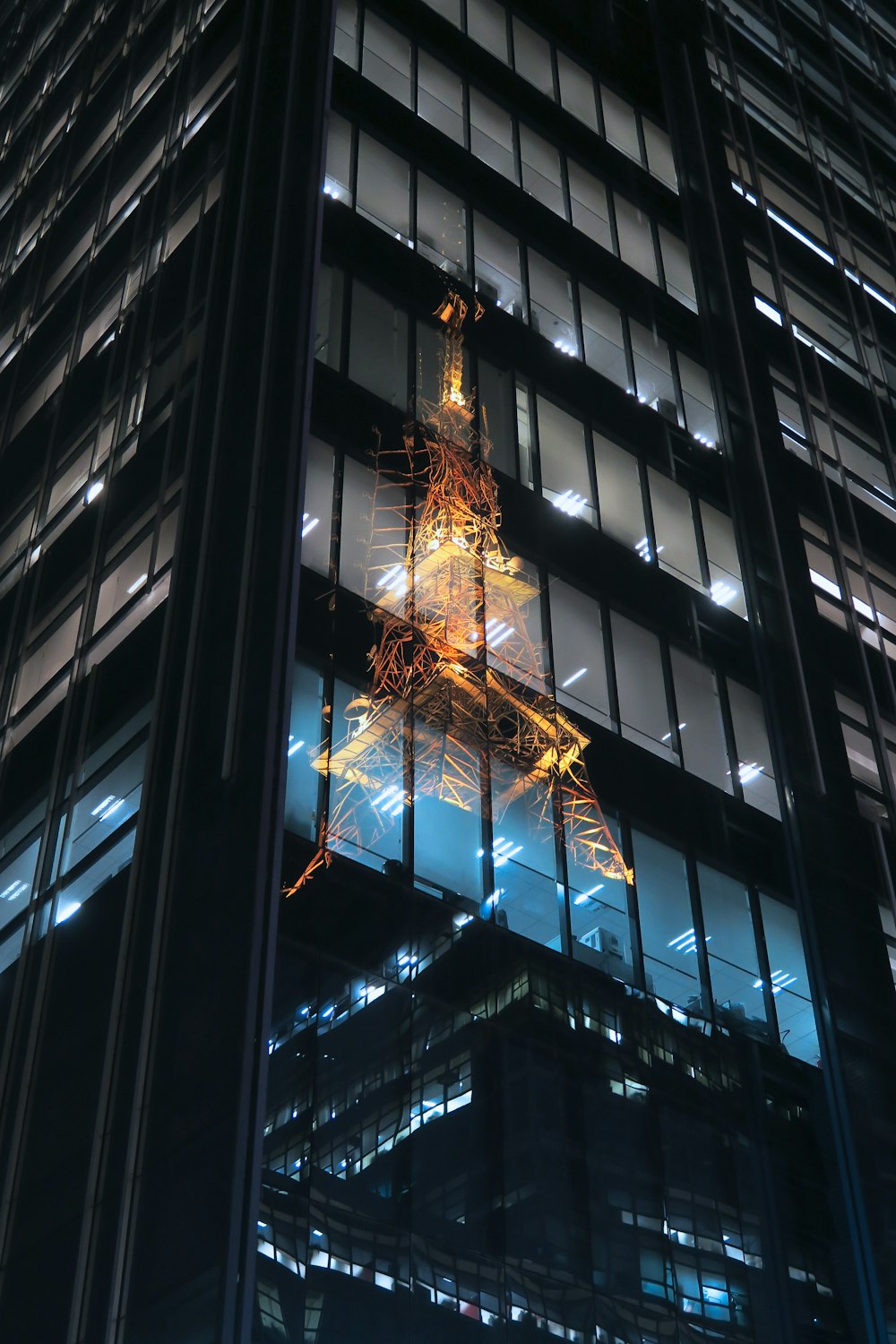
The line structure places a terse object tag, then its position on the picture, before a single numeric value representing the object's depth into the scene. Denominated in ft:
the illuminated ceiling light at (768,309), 106.63
